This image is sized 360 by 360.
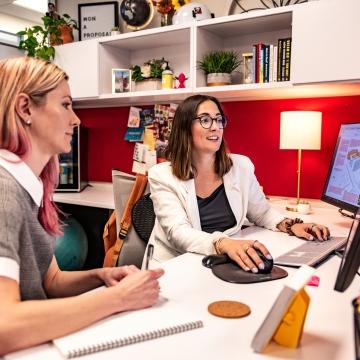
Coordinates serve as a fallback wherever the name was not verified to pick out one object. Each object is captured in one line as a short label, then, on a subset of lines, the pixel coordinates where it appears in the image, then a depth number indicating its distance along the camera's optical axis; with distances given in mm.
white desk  820
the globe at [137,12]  3014
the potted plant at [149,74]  3049
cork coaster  984
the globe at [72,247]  2812
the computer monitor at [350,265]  858
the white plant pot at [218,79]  2605
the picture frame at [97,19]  3348
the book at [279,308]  792
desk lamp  2502
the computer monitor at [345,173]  1825
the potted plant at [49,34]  3348
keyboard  1393
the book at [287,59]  2348
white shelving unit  2123
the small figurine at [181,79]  2996
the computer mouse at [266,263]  1279
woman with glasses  1841
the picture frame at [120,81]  3105
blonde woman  845
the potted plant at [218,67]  2609
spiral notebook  823
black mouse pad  1224
